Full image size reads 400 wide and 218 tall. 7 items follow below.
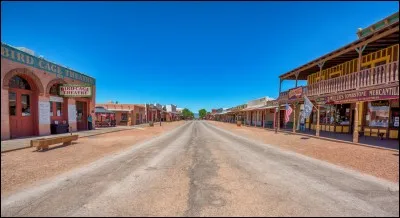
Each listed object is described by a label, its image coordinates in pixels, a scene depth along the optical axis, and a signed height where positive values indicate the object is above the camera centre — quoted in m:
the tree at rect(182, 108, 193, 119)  136.59 -7.45
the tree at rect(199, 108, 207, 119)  166.00 -8.06
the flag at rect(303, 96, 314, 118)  14.81 -0.31
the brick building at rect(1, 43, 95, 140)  12.12 +0.54
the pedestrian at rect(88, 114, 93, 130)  21.03 -1.95
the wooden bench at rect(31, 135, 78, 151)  8.58 -1.82
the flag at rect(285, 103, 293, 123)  17.28 -0.63
